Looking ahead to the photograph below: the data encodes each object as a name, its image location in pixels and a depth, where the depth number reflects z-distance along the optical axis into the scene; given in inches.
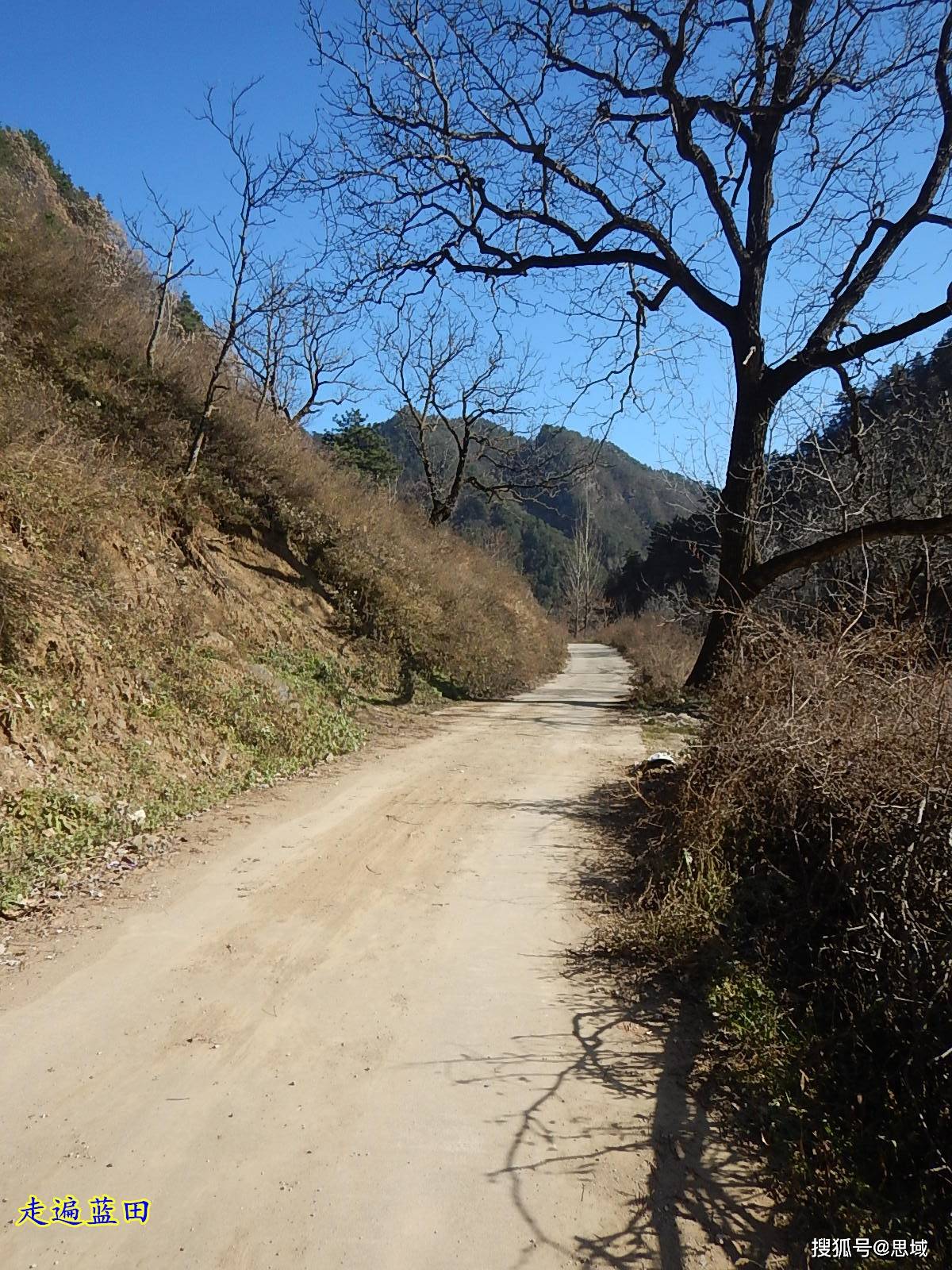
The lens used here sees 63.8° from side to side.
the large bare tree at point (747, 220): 483.5
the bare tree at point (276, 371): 978.2
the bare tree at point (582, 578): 2760.8
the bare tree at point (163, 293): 563.8
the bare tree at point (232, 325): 519.2
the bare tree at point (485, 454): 1031.0
